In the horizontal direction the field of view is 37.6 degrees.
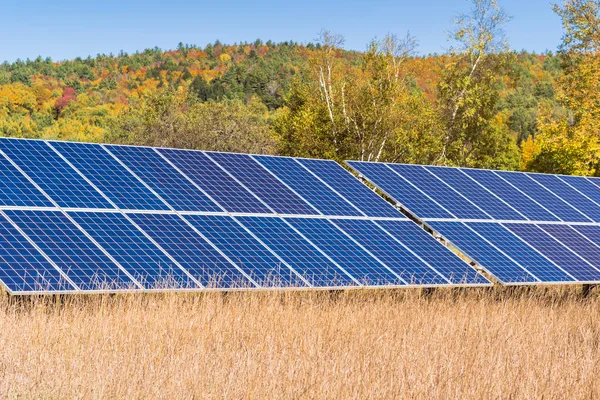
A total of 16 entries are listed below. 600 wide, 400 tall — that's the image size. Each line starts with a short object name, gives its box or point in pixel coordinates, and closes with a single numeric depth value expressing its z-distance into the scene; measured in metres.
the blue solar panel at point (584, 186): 27.93
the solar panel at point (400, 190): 22.36
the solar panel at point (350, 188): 21.62
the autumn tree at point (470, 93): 59.81
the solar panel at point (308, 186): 20.89
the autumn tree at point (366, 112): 56.22
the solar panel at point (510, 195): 24.41
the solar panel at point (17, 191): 16.19
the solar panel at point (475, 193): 23.77
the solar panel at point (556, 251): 20.97
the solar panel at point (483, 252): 19.62
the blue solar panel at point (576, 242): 22.23
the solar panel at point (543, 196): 25.12
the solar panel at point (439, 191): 23.06
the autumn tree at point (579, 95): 49.91
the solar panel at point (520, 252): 20.27
